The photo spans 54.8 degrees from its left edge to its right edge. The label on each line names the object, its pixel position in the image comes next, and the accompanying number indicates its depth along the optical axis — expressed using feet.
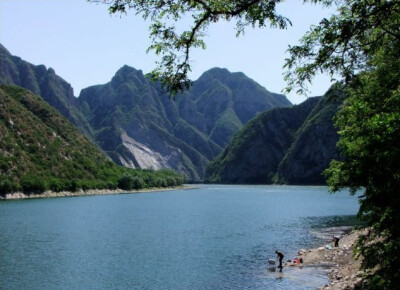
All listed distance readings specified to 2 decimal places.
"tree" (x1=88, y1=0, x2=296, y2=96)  54.49
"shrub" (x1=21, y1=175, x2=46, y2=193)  599.16
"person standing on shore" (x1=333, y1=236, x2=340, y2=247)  195.87
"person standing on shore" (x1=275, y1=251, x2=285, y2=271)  163.99
